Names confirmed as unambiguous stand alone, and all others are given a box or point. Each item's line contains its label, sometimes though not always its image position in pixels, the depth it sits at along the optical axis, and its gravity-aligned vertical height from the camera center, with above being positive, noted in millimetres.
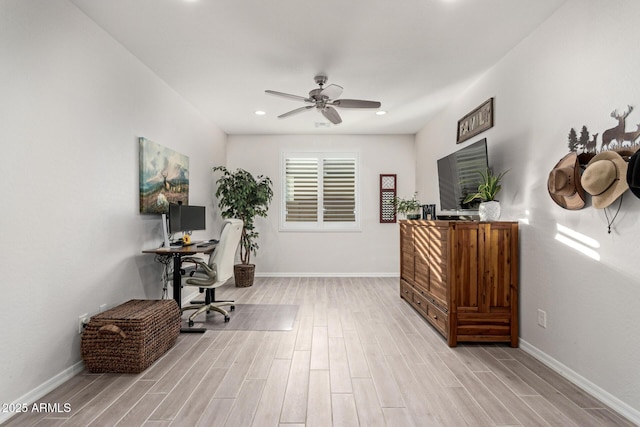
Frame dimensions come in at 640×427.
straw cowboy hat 1937 +176
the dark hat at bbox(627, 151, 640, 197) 1754 +177
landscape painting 3387 +350
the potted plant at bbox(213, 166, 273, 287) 5449 +90
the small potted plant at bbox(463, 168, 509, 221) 3035 +93
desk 3242 -451
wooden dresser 2955 -675
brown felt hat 2246 +164
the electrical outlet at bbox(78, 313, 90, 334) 2521 -880
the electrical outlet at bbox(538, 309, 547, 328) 2627 -897
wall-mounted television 3385 +373
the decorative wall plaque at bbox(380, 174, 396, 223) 6281 +193
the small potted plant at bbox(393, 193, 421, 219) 4322 -26
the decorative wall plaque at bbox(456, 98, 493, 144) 3481 +984
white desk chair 3537 -643
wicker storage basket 2439 -1011
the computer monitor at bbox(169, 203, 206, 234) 3709 -127
